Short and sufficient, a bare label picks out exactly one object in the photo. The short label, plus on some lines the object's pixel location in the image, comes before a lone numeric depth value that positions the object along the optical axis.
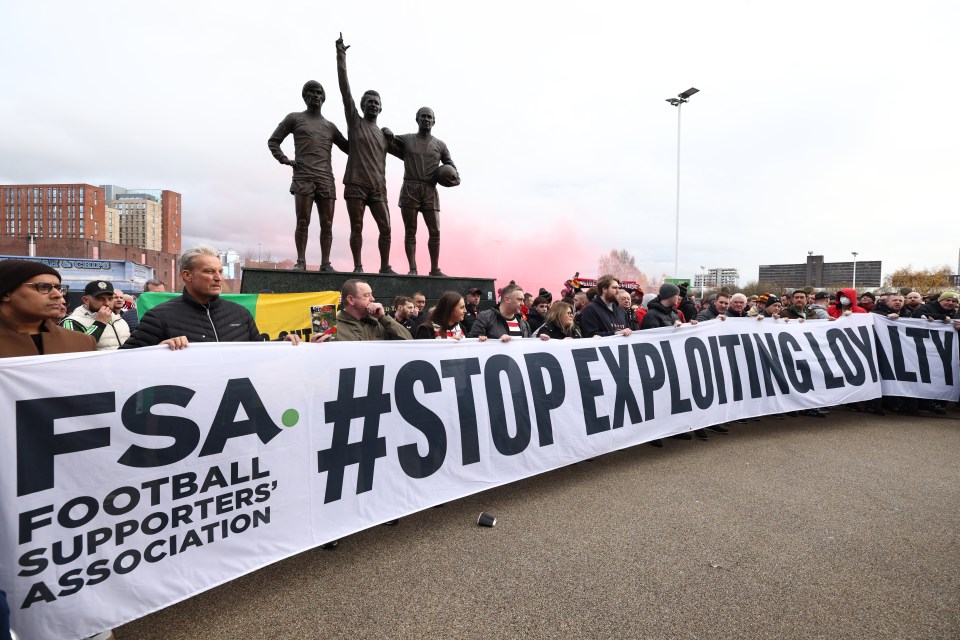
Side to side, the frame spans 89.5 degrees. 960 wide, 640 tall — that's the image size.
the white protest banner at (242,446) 1.93
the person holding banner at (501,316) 4.32
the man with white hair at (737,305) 5.81
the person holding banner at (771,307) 7.47
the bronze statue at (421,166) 8.63
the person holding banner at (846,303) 7.34
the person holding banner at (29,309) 2.21
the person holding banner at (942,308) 6.34
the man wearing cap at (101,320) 4.50
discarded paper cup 3.09
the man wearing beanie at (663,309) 5.30
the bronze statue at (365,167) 8.03
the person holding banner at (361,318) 3.56
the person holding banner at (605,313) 4.86
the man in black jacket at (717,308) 5.70
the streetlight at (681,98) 22.77
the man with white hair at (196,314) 2.56
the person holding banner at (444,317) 4.36
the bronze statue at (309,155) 7.63
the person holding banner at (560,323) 4.46
